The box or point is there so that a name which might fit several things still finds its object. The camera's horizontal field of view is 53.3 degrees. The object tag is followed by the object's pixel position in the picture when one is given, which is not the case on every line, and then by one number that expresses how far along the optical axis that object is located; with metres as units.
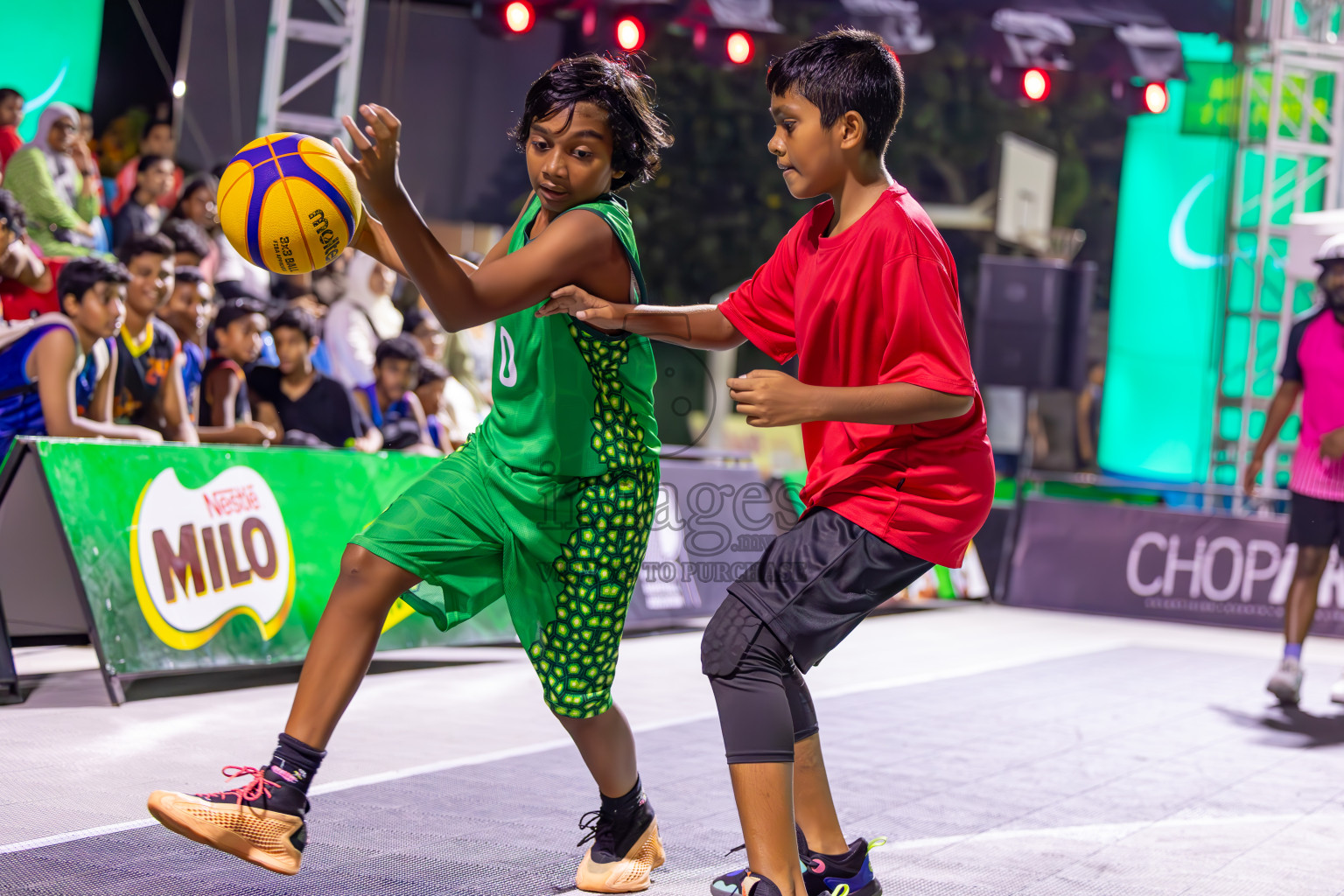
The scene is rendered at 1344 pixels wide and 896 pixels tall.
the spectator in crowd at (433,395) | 8.85
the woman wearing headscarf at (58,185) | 8.35
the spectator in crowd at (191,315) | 7.48
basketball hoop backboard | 16.11
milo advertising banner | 5.34
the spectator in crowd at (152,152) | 9.97
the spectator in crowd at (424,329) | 9.56
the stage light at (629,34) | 12.46
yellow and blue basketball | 3.14
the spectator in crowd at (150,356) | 6.73
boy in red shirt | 2.66
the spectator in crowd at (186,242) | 8.19
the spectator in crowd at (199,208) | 9.16
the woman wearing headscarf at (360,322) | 9.42
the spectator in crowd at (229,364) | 7.61
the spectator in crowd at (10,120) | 8.88
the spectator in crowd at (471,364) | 10.86
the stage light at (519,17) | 13.01
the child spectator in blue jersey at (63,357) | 5.69
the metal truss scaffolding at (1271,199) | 13.40
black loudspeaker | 12.80
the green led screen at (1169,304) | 16.12
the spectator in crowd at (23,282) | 7.25
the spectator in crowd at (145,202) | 9.21
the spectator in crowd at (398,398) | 8.44
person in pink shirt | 6.77
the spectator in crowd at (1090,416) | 16.44
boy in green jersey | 2.94
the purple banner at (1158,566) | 11.20
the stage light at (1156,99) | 13.88
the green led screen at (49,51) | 9.50
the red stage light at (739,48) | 12.76
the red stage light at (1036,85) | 13.52
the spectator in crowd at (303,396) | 7.79
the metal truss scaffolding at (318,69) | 10.06
